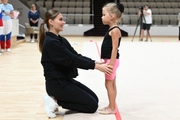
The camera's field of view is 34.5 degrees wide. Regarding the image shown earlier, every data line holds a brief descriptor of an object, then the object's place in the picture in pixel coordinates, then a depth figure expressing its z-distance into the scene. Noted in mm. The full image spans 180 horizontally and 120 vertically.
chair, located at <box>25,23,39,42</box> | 10266
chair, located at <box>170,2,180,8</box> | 16156
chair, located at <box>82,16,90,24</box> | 14730
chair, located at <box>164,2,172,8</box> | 16172
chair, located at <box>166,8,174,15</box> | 15323
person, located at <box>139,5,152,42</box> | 10570
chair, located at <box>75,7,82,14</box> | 15023
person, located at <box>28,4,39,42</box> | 10305
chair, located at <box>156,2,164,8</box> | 16188
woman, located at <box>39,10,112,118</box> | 2525
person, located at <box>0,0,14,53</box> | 7023
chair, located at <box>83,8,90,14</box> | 15076
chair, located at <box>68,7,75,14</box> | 14959
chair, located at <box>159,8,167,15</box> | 15358
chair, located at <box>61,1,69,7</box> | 15702
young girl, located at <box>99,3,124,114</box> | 2537
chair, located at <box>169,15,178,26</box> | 14548
